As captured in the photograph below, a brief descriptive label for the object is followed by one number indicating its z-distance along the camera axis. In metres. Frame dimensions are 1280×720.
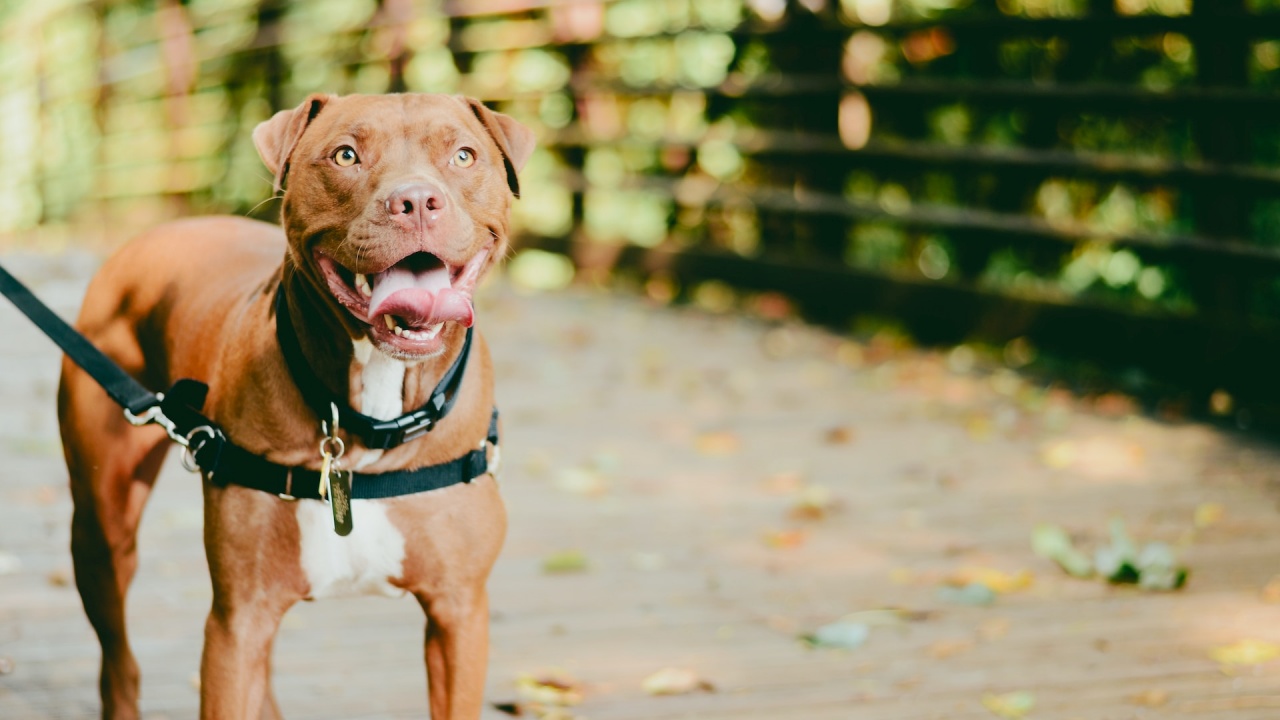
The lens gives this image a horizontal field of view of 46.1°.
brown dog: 2.43
